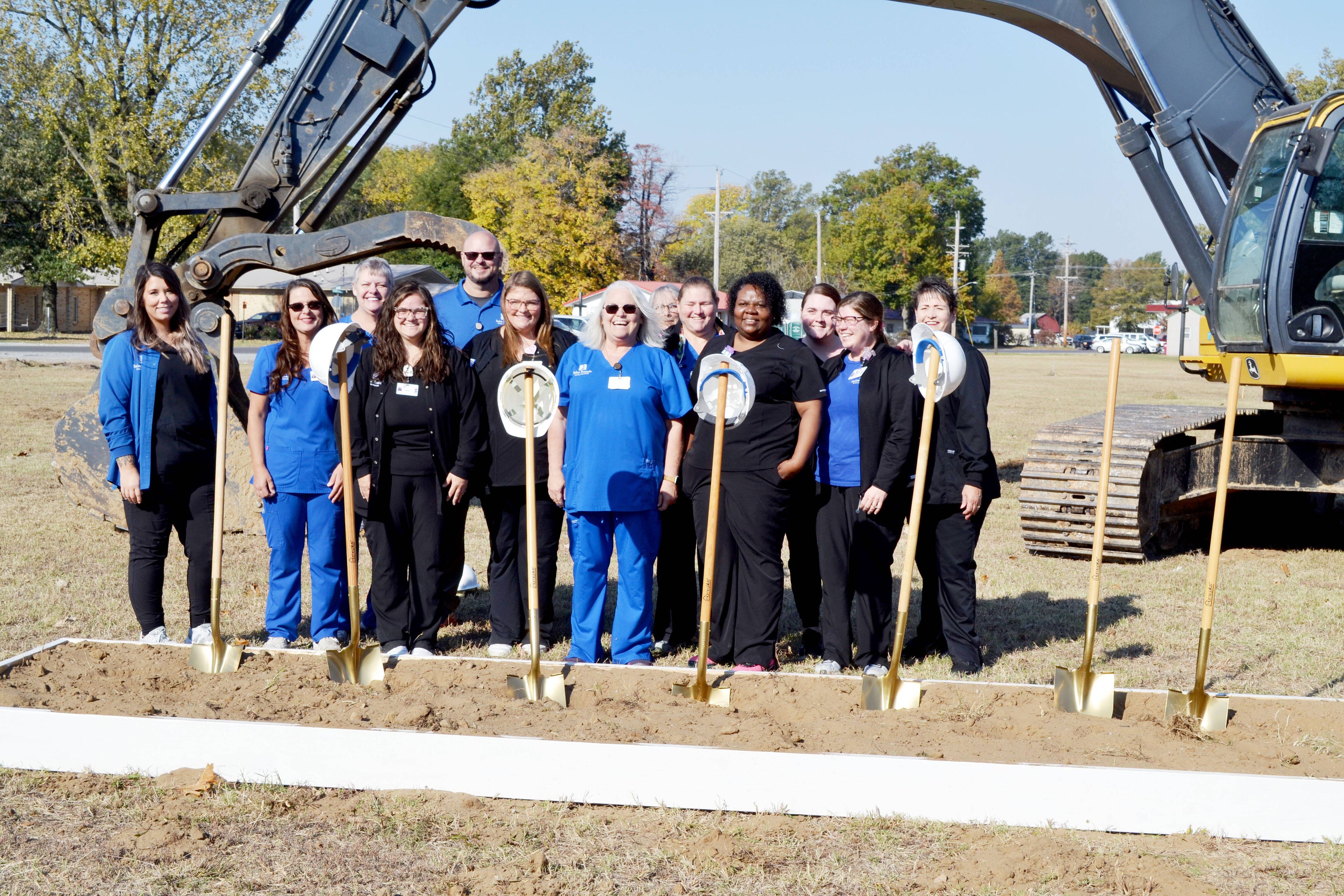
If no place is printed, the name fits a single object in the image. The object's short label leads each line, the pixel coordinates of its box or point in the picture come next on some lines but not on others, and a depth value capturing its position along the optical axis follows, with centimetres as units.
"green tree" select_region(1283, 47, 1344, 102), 3309
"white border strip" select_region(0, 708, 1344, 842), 410
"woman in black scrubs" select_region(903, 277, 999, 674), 591
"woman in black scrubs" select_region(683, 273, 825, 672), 562
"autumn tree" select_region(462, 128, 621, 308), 4106
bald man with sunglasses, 664
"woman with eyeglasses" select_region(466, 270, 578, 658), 598
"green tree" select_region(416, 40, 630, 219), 6419
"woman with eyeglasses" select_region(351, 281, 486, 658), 582
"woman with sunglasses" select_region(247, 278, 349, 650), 599
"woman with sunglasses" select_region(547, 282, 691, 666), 565
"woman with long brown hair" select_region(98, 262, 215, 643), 580
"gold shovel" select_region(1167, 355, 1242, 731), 486
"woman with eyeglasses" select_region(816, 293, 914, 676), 584
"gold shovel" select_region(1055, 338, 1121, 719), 500
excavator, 789
